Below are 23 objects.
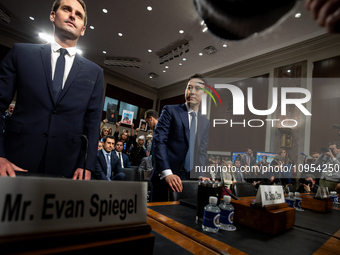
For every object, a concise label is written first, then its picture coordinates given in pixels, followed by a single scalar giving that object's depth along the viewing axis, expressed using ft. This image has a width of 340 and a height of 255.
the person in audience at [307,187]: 8.18
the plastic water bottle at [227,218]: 2.37
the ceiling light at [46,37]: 20.55
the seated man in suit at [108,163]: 10.03
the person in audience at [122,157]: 13.25
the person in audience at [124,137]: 16.17
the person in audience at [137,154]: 15.72
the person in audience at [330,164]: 10.03
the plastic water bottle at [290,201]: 4.01
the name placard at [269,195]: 2.53
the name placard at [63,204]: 0.86
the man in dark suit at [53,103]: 2.86
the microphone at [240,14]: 1.07
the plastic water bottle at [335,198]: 5.78
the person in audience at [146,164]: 12.37
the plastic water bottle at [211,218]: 2.19
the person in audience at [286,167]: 14.81
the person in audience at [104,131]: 15.10
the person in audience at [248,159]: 16.96
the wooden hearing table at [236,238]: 1.78
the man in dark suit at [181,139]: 4.67
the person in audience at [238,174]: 15.04
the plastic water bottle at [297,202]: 4.21
